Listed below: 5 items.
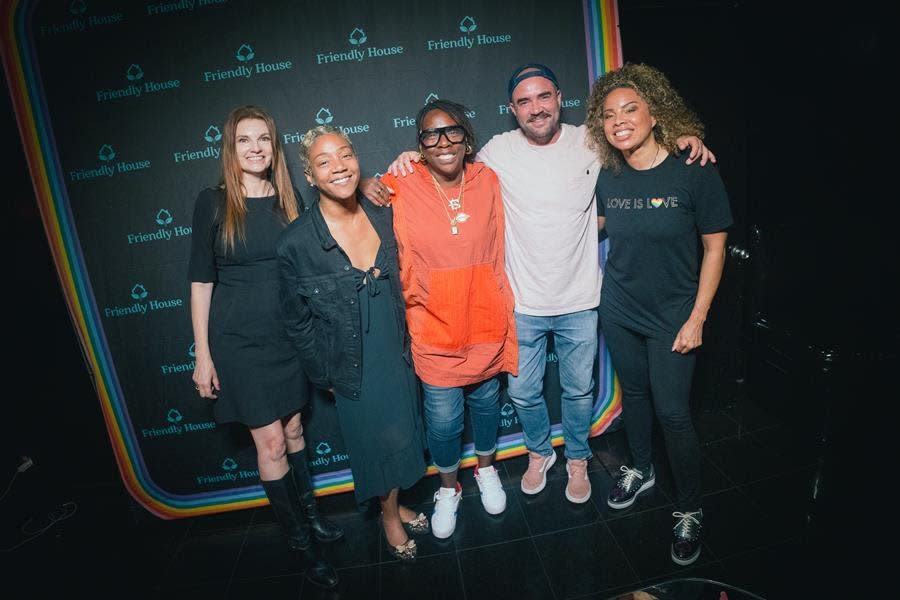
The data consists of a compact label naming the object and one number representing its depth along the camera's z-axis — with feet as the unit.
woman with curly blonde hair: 5.95
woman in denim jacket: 5.88
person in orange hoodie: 6.29
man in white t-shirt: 6.66
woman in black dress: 6.25
